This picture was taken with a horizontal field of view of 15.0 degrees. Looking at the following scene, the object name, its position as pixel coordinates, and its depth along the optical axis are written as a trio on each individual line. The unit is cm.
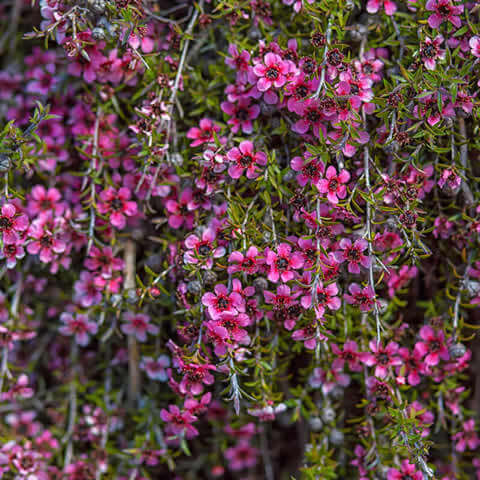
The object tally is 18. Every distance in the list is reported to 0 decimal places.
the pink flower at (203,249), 57
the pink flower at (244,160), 57
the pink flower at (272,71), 57
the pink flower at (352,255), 56
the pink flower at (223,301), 56
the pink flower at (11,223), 57
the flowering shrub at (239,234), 57
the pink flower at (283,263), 56
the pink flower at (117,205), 60
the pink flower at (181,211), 59
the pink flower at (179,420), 58
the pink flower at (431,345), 59
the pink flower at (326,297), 56
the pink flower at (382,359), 58
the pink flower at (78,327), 61
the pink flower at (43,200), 60
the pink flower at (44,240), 59
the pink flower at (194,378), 57
